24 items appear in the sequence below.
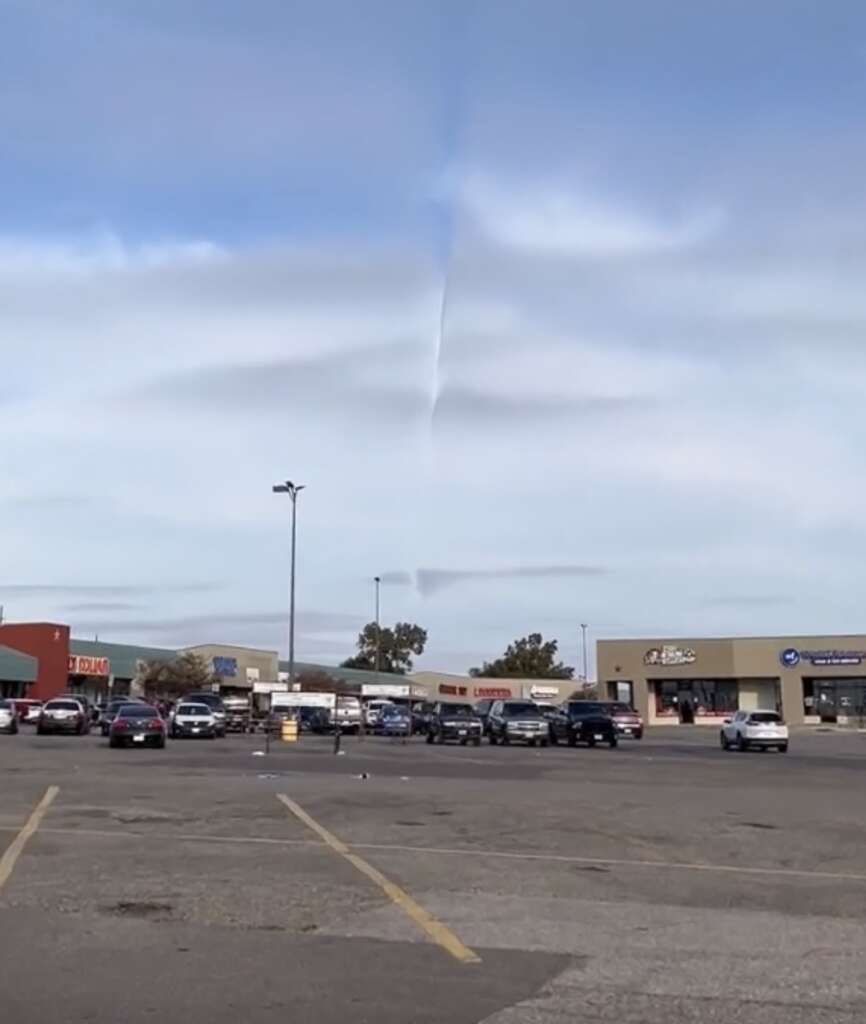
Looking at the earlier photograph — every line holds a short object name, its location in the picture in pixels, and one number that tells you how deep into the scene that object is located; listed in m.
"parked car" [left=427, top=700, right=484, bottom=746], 55.25
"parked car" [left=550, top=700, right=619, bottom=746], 53.38
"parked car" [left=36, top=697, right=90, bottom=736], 57.34
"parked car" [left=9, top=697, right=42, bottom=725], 72.88
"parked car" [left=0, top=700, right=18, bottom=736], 58.25
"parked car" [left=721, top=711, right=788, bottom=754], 51.09
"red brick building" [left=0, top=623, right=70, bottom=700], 94.25
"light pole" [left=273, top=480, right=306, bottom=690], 66.75
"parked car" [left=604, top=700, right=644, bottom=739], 63.38
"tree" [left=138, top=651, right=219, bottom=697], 107.69
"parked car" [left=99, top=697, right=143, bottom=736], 52.75
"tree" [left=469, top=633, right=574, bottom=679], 168.38
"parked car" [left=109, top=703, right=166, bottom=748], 44.28
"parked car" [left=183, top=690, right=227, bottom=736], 59.74
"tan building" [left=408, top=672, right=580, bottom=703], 127.56
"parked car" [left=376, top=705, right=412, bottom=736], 65.62
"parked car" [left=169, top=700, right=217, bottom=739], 57.50
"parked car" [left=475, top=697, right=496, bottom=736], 58.33
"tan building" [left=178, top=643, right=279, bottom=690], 117.38
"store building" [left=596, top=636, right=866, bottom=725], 91.94
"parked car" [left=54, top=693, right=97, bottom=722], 59.62
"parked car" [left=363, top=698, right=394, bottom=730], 70.12
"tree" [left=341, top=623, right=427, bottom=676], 178.62
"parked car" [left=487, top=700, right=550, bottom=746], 53.69
